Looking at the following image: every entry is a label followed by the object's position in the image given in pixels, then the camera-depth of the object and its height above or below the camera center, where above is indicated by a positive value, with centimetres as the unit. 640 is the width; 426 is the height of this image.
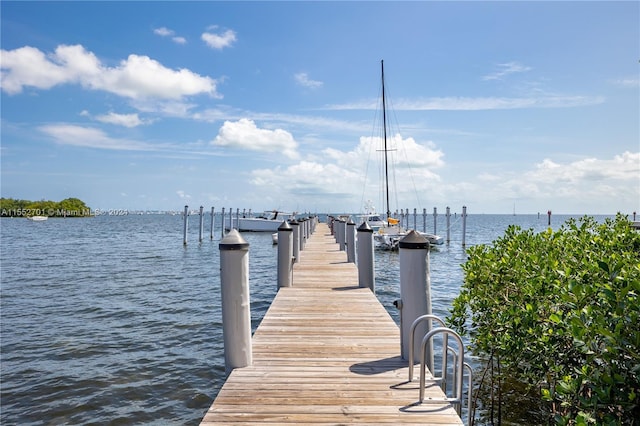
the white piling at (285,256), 871 -97
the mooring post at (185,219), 3534 -55
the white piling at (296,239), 1231 -86
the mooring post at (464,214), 3488 -45
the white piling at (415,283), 424 -77
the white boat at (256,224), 5272 -160
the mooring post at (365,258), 846 -100
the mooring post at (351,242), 1276 -102
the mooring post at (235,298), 405 -86
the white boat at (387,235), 2917 -182
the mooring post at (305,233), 1870 -119
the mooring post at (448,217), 3717 -76
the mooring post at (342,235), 1656 -100
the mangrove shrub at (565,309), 239 -87
